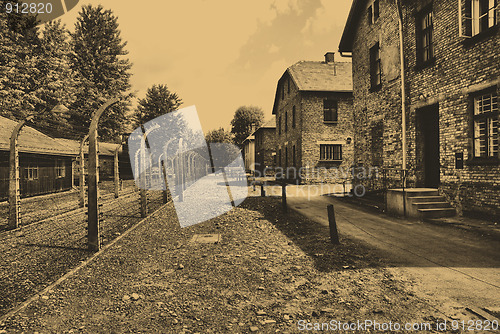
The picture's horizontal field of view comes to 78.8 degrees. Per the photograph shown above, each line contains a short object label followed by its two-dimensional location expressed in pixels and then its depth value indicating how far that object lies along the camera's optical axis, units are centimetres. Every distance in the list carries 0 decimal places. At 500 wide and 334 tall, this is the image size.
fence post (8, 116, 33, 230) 797
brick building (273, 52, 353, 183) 2370
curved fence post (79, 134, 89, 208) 1076
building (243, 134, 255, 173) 5409
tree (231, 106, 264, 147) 7856
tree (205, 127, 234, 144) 9101
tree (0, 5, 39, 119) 2488
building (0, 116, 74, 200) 1475
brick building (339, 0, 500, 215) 835
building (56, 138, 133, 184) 3197
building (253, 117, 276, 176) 3931
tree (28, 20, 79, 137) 2850
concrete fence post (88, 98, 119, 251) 604
